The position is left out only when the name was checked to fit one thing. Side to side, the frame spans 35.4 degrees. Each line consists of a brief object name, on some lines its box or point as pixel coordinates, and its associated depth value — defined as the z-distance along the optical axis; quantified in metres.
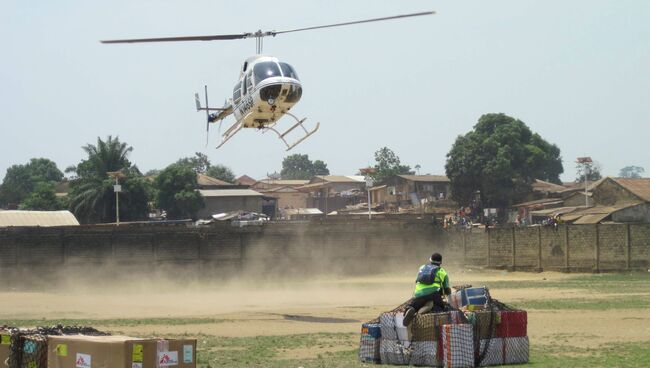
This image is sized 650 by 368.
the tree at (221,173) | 179.12
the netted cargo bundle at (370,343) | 20.86
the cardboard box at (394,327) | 20.30
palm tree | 105.50
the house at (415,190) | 131.88
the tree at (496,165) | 115.50
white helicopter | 41.16
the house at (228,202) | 121.81
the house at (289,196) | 156.88
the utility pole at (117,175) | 83.81
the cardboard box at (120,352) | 13.64
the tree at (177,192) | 115.50
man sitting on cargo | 20.02
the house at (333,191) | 154.75
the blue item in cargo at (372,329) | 20.89
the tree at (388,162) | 188.25
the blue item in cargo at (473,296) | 20.61
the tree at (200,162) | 195.00
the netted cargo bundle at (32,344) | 15.23
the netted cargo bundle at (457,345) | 19.36
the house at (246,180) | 188.68
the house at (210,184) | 130.25
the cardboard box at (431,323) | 19.56
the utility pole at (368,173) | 89.62
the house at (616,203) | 79.00
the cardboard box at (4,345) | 15.91
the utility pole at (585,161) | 96.50
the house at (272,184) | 175.00
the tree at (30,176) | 163.12
